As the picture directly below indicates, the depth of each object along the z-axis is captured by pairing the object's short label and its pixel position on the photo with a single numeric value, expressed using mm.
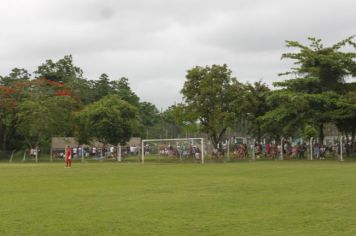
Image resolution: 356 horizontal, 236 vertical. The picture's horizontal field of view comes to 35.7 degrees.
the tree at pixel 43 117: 52397
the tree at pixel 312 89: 42938
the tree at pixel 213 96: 46156
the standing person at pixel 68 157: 36281
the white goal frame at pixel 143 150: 41562
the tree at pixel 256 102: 47469
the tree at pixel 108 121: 51250
